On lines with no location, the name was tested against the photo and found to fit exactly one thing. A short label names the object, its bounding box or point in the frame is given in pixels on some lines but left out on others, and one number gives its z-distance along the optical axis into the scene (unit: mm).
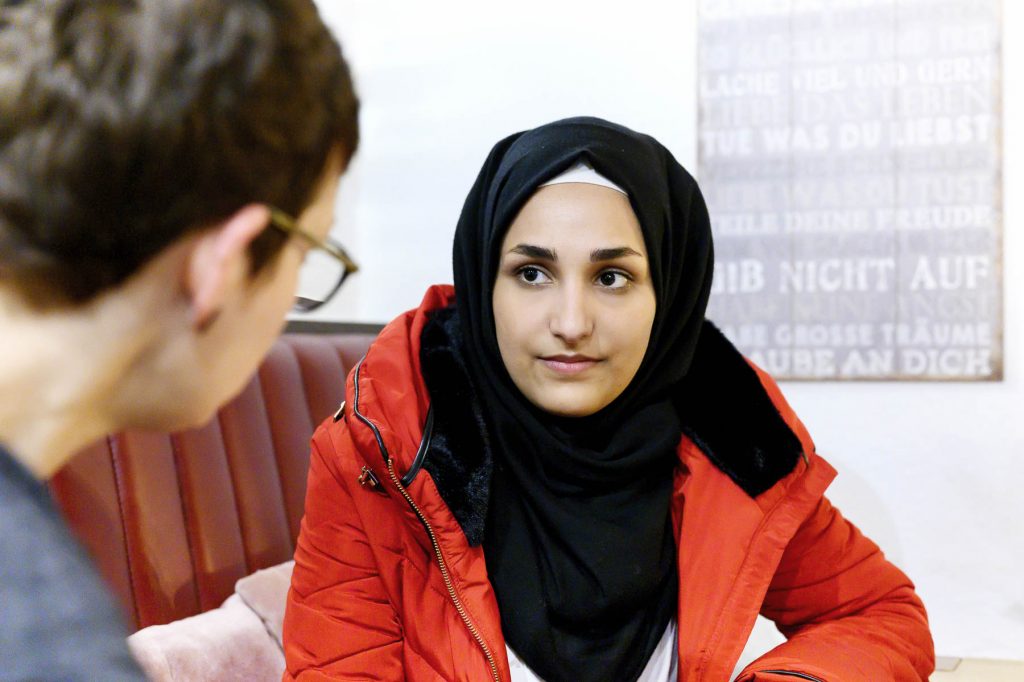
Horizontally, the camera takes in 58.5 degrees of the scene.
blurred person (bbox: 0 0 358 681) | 409
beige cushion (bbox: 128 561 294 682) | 1169
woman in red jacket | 1096
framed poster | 2127
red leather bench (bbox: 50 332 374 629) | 1260
